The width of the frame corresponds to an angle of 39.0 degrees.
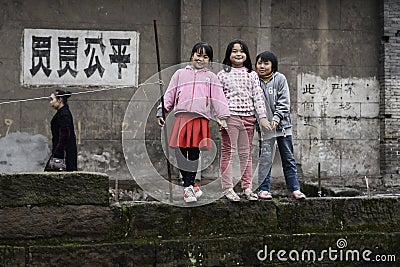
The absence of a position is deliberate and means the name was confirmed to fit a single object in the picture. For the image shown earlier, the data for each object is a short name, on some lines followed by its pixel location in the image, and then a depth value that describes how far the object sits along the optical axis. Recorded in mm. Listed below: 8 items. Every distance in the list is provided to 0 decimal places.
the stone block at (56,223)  4805
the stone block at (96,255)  4828
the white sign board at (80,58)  9820
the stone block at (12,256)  4770
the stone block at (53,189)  4793
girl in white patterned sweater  5402
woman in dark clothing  7566
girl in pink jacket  5270
